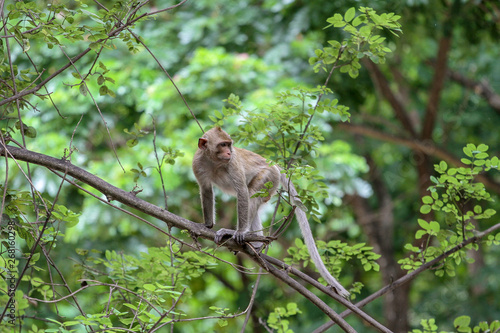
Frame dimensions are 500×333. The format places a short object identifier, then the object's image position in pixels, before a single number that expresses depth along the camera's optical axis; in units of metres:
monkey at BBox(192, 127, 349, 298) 9.66
